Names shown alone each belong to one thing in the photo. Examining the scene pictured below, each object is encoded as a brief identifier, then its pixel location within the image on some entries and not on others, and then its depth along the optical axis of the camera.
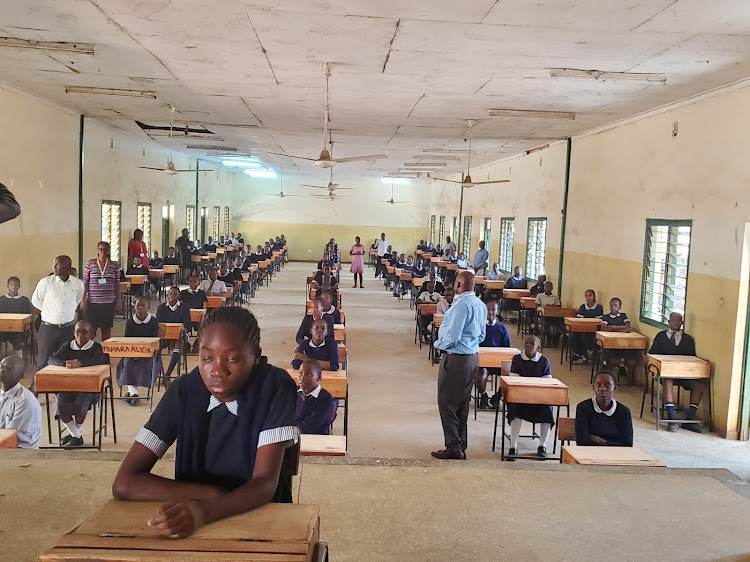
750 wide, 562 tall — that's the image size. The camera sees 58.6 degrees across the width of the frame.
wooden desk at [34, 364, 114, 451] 5.03
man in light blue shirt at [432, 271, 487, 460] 5.22
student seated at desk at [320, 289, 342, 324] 8.14
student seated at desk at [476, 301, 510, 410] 7.09
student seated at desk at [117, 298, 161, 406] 6.66
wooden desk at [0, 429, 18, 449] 3.82
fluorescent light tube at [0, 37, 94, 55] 5.82
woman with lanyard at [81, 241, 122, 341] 7.95
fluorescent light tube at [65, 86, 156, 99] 8.09
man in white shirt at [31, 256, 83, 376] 6.61
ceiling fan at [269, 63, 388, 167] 7.16
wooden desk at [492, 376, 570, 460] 5.29
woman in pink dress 18.39
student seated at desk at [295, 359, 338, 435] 4.79
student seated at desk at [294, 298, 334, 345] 6.84
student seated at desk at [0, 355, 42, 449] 4.41
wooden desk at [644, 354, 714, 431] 6.63
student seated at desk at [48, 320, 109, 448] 5.35
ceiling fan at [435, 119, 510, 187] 10.04
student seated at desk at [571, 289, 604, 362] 9.20
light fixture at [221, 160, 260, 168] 19.42
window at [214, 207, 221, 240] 24.11
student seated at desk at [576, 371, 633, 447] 4.67
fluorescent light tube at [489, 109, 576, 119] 8.74
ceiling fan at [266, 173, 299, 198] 26.84
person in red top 12.73
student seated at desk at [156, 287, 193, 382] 8.13
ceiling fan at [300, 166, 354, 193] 27.24
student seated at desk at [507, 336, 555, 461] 5.58
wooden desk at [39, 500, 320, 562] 1.52
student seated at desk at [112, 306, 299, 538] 1.75
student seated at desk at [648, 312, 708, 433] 6.80
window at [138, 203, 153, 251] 14.88
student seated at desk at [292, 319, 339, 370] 5.98
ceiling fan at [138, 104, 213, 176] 10.31
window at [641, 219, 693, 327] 7.60
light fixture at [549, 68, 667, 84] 6.31
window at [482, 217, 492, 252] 17.59
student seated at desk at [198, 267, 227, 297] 10.82
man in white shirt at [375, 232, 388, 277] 21.45
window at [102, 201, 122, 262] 12.20
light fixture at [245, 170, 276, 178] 23.60
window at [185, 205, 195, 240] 19.62
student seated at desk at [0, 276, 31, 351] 7.82
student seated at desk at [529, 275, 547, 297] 11.77
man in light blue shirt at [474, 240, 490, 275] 15.69
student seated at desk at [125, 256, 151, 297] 12.26
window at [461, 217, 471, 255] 19.92
